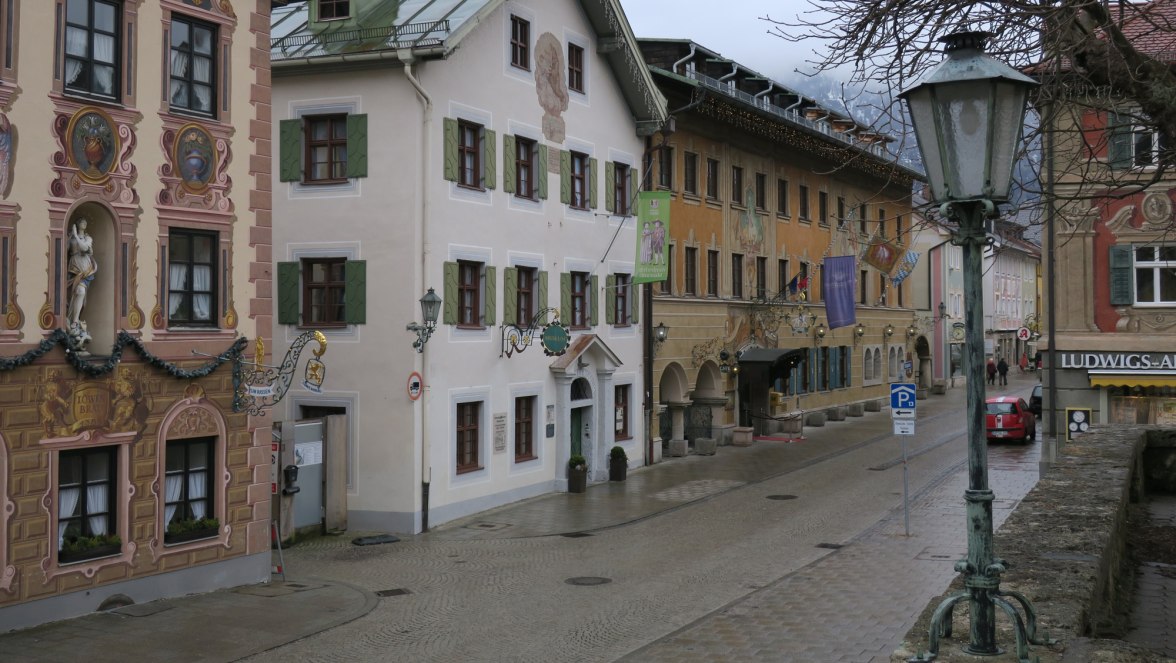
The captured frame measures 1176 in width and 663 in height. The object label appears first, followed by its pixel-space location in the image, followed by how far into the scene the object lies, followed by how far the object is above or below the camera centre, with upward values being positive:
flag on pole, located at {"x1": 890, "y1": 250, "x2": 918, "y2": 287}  38.08 +2.99
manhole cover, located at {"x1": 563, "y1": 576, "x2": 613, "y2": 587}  17.36 -3.50
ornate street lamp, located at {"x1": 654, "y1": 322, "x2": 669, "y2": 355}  31.77 +0.55
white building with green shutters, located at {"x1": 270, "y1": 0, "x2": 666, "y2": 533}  22.33 +2.15
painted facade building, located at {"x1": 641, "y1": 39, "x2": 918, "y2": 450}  34.06 +3.50
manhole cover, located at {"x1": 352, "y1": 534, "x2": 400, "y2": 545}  21.23 -3.52
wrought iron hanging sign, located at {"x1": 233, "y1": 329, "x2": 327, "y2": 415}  16.75 -0.44
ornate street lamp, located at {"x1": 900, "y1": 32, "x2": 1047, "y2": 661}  5.45 +0.88
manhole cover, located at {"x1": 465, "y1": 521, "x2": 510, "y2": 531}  22.64 -3.47
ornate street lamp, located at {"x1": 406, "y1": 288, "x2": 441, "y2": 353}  21.55 +0.62
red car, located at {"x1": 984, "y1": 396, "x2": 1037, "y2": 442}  36.56 -2.15
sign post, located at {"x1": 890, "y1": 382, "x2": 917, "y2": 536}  20.92 -1.03
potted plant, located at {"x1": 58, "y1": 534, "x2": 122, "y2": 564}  14.39 -2.50
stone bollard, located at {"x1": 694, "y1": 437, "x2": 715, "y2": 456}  33.97 -2.81
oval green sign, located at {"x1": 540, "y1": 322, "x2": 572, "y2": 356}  26.25 +0.32
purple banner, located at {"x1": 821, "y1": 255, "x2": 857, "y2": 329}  37.47 +2.03
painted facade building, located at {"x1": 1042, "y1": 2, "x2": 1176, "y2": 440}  29.83 +0.89
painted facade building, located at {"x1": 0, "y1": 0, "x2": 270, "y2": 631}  13.88 +0.72
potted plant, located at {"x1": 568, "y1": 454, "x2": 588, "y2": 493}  26.97 -2.86
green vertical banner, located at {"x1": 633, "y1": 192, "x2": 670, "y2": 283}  27.72 +3.10
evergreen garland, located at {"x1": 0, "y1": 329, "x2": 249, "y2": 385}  13.81 -0.09
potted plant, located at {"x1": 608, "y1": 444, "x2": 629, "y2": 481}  28.77 -2.84
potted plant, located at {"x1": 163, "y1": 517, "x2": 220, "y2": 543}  15.86 -2.50
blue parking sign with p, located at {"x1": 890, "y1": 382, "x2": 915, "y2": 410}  21.05 -0.80
